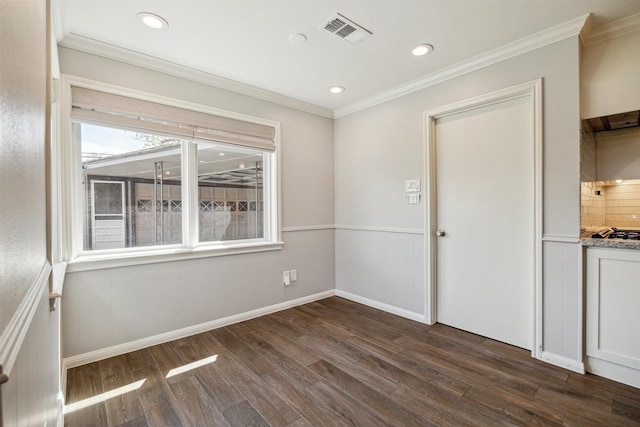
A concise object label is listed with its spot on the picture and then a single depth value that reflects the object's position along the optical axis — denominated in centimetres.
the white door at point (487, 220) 259
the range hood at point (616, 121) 233
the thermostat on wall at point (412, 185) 323
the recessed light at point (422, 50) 251
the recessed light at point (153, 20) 208
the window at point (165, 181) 249
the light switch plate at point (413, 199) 323
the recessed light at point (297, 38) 233
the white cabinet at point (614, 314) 206
